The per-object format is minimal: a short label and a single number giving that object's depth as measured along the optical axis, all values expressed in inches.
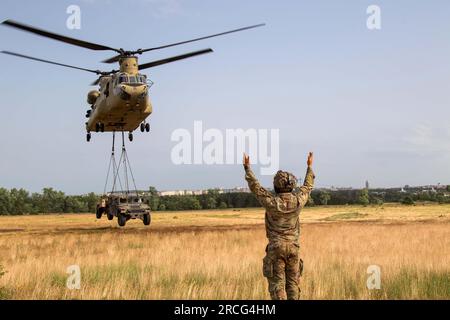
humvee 1189.7
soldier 284.4
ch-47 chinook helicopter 956.0
